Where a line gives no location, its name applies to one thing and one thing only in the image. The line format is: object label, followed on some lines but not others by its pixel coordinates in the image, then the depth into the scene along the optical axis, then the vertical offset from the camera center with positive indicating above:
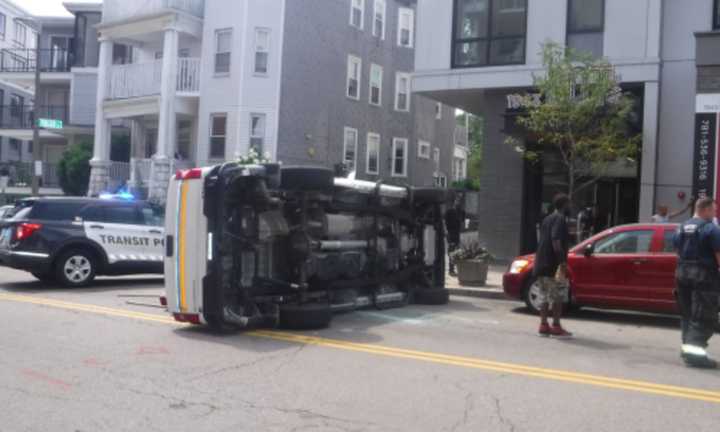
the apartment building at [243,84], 25.88 +4.77
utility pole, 24.76 +1.92
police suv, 13.23 -0.60
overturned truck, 8.77 -0.38
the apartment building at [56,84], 33.69 +5.84
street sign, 25.02 +2.73
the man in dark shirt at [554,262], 9.38 -0.42
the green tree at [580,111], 15.16 +2.47
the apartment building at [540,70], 17.39 +3.76
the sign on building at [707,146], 15.64 +1.91
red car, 10.77 -0.54
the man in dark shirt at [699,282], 7.87 -0.48
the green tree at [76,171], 30.42 +1.42
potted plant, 14.73 -0.79
